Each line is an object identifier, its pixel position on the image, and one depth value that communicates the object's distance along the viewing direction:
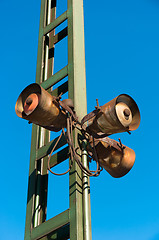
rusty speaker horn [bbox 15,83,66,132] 5.32
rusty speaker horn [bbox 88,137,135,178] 5.75
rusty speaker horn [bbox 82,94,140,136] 5.21
